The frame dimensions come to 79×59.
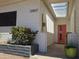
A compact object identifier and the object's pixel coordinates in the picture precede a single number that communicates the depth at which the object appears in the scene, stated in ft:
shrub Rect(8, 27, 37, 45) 9.54
